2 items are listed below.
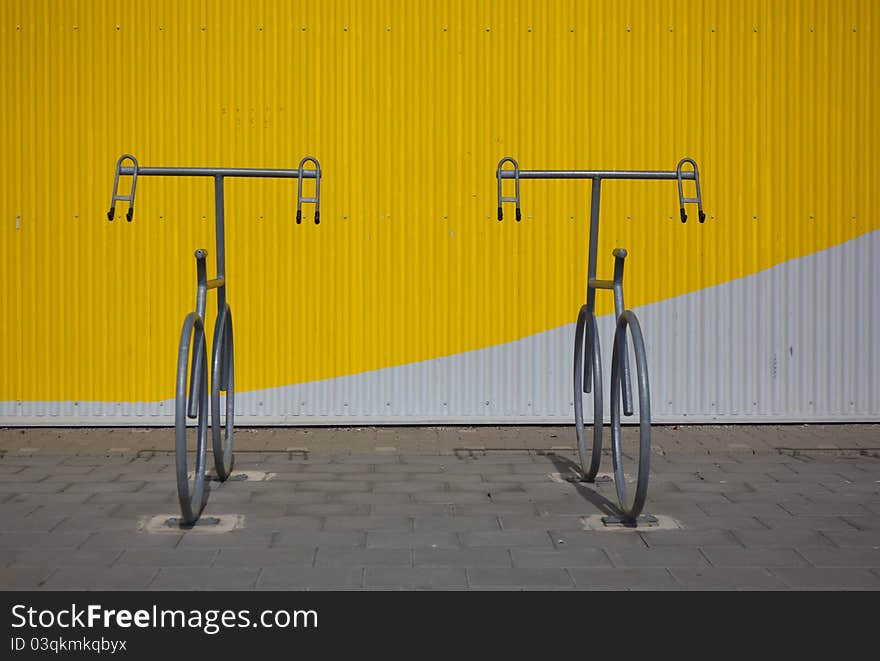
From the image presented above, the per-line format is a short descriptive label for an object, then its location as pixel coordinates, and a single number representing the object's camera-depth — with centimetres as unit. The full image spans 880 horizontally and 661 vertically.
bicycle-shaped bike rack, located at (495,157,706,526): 498
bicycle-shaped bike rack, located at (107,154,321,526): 491
